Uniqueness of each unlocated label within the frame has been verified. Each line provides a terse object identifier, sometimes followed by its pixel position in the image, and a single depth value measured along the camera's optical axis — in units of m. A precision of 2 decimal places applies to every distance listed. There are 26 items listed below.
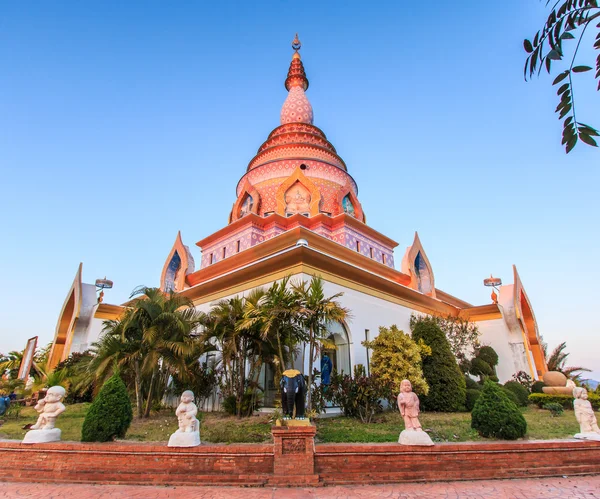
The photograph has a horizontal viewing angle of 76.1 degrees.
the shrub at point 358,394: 8.95
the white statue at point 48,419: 6.21
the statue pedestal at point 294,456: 5.22
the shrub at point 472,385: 13.53
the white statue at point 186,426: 5.70
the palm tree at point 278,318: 8.12
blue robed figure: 10.48
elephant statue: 6.71
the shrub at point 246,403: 9.24
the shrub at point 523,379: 15.07
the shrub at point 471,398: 11.66
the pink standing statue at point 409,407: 6.08
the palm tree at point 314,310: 8.01
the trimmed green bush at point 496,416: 6.98
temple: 12.12
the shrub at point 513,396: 11.87
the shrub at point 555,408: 11.18
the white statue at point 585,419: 6.65
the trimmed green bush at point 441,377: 11.27
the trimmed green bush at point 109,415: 6.36
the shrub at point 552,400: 12.38
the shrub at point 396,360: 9.58
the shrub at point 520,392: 13.15
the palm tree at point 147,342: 9.41
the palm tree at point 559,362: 21.92
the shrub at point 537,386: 14.31
